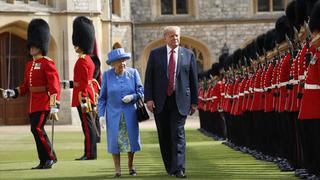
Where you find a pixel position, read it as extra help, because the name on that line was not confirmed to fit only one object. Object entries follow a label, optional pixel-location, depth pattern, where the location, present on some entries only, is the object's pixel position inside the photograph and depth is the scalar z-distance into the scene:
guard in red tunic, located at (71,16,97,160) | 23.17
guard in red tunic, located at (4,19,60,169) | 20.62
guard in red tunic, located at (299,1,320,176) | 15.27
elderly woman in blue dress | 18.09
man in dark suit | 17.89
